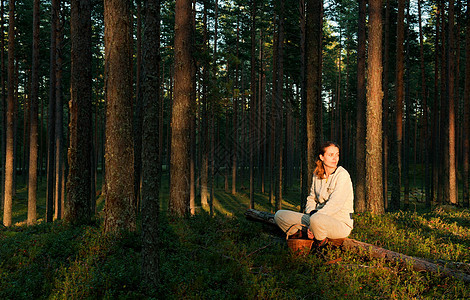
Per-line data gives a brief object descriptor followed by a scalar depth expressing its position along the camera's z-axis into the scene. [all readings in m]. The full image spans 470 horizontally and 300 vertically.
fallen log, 4.91
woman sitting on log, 5.83
